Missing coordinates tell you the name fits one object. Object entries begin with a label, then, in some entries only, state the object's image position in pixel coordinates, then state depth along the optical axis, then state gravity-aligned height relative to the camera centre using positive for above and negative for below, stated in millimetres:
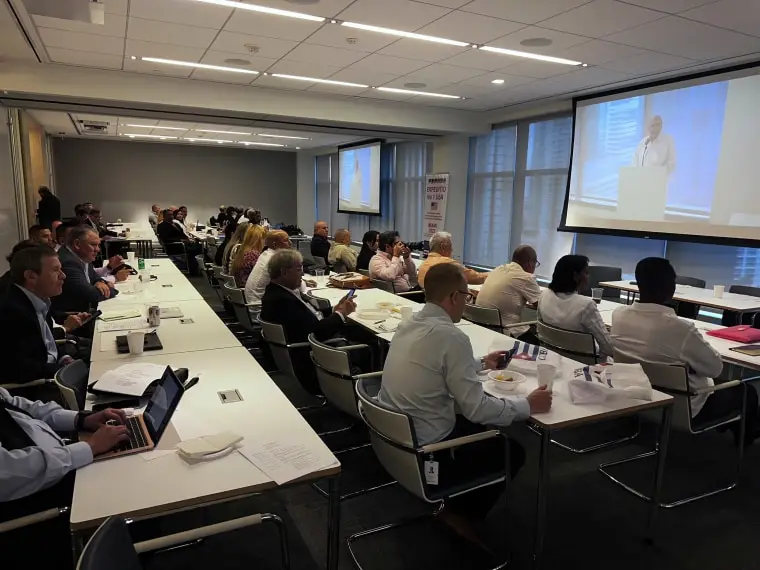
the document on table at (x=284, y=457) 1641 -871
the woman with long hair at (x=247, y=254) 5348 -610
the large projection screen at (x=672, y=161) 5492 +523
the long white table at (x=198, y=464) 1480 -879
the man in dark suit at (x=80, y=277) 4031 -688
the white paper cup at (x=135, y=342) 2807 -809
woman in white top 3420 -688
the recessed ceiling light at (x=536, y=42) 4730 +1474
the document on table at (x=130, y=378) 2221 -833
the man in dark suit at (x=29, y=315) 2508 -616
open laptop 1773 -842
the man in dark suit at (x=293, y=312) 3381 -763
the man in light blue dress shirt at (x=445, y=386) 2025 -745
